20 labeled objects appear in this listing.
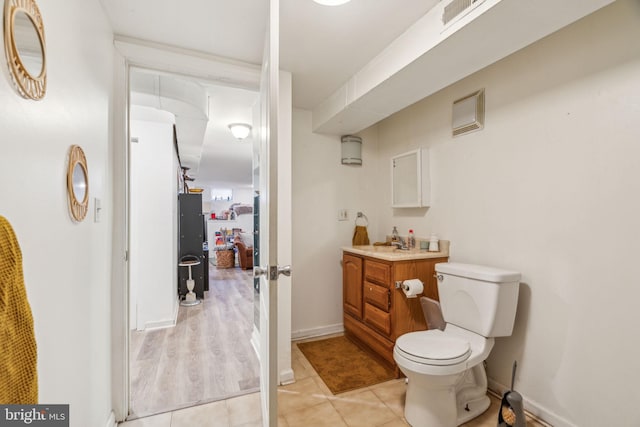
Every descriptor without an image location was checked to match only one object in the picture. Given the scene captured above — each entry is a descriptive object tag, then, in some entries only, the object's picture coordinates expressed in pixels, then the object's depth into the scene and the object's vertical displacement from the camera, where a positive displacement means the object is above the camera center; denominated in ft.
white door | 3.88 +0.12
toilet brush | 4.79 -3.36
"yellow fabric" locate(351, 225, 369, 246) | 9.78 -0.75
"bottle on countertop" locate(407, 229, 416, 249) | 8.50 -0.78
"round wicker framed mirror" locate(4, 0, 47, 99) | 2.37 +1.54
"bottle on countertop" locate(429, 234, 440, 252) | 7.68 -0.80
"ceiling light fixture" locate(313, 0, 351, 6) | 4.70 +3.54
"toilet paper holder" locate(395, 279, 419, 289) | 6.93 -1.68
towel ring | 10.16 -0.07
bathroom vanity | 6.98 -2.05
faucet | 8.63 -0.90
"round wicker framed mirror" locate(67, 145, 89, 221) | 3.58 +0.45
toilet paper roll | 6.72 -1.72
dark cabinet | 13.88 -1.00
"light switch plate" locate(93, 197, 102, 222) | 4.49 +0.12
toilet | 5.02 -2.47
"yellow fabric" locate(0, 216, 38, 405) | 1.94 -0.84
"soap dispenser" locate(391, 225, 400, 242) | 9.02 -0.67
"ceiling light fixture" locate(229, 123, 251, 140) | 11.74 +3.61
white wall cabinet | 8.17 +1.06
